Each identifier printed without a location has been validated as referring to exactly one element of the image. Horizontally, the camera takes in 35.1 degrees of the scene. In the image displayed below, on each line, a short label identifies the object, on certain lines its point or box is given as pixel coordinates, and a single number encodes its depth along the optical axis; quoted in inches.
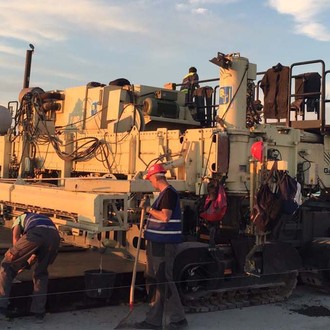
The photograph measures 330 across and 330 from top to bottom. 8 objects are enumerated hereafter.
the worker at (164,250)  214.4
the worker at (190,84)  368.8
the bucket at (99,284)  233.6
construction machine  243.4
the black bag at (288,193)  247.4
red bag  243.9
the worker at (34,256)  217.2
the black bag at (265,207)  243.9
